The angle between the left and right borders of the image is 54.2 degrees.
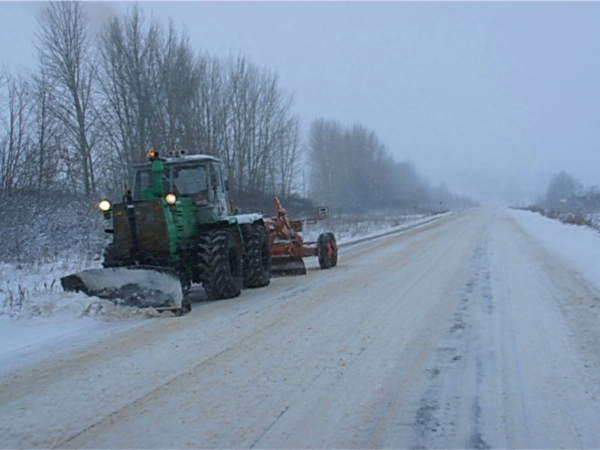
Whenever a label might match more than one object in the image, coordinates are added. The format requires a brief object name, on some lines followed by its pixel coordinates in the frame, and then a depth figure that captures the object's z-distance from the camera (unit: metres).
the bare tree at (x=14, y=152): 18.61
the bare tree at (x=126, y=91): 30.31
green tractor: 8.86
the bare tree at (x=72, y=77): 28.89
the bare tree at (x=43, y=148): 20.81
